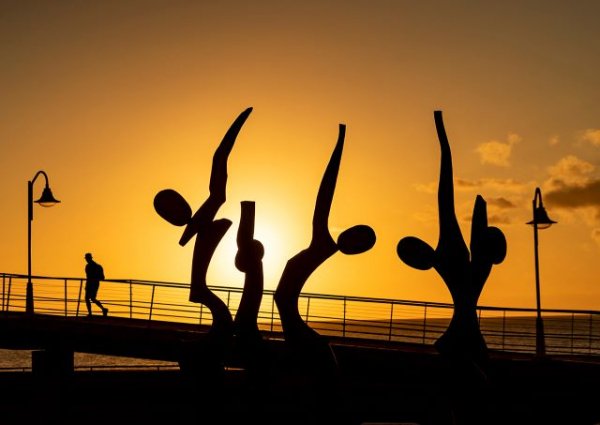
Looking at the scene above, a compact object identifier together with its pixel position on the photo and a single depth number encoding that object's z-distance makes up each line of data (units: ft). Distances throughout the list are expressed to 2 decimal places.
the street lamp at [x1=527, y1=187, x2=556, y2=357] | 83.92
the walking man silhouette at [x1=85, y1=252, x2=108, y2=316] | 84.64
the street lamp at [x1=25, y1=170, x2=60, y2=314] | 84.53
